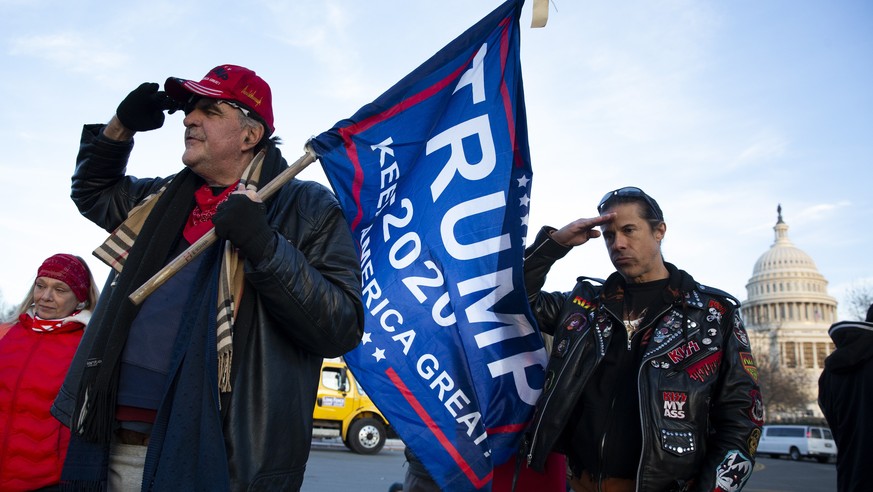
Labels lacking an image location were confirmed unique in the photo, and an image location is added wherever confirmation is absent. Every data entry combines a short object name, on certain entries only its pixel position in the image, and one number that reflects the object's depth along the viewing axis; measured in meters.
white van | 35.47
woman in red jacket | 3.71
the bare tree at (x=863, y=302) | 41.92
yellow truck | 17.88
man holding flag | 2.14
